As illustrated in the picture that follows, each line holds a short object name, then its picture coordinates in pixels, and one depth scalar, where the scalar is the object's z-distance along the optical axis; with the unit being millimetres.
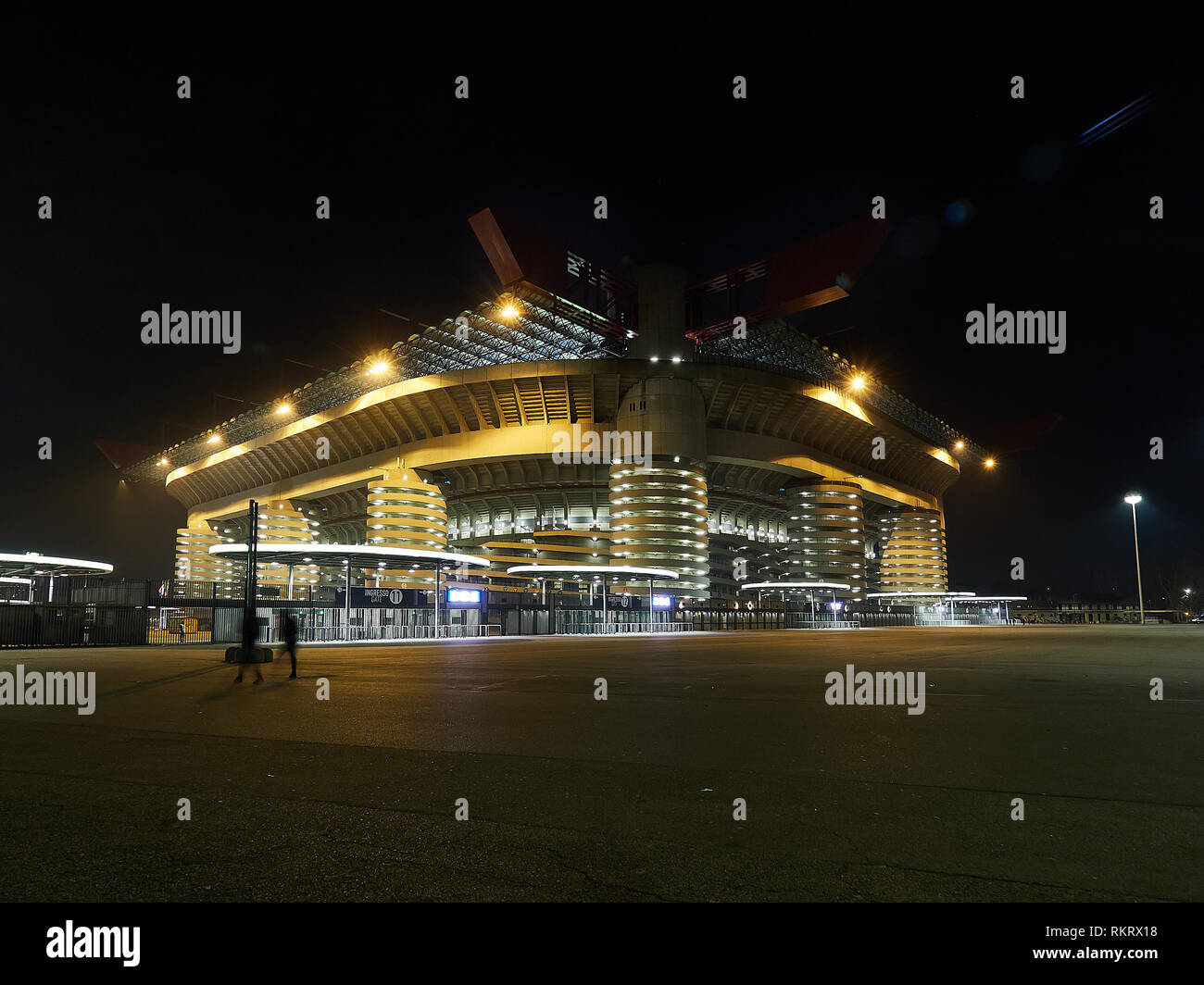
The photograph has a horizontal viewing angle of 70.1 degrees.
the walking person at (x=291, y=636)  15961
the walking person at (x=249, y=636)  16241
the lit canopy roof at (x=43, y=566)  37312
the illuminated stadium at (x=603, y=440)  78438
